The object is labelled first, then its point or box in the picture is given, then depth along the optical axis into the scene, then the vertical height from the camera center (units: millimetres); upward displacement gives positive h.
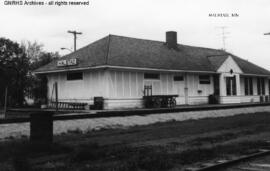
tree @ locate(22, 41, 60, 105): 43000 +4774
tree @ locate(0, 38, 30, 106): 39688 +4045
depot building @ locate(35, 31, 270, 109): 29578 +2751
